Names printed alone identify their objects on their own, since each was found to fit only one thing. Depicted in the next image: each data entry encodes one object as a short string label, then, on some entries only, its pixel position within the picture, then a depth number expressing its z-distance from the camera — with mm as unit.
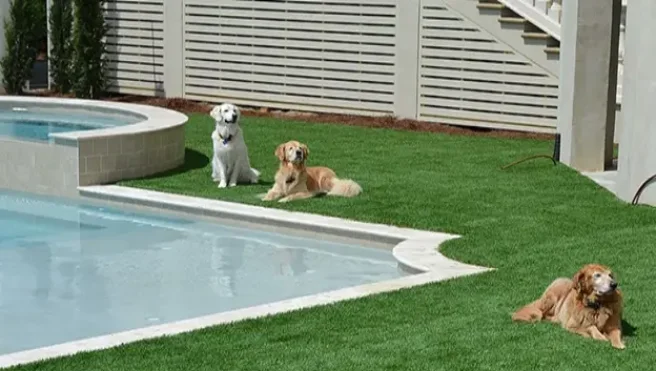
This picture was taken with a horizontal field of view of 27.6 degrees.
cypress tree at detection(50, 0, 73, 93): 24031
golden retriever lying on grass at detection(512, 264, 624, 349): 7781
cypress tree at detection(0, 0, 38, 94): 24516
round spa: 14648
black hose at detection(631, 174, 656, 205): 12539
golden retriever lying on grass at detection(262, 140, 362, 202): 12977
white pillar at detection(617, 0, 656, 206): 12547
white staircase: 18531
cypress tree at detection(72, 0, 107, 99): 23297
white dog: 13641
